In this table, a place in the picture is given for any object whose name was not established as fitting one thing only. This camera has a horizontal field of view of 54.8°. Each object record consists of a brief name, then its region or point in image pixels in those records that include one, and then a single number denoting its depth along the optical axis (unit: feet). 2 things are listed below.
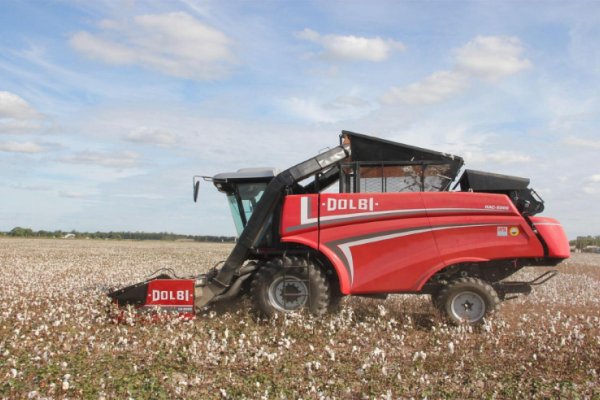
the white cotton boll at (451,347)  20.95
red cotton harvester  27.58
